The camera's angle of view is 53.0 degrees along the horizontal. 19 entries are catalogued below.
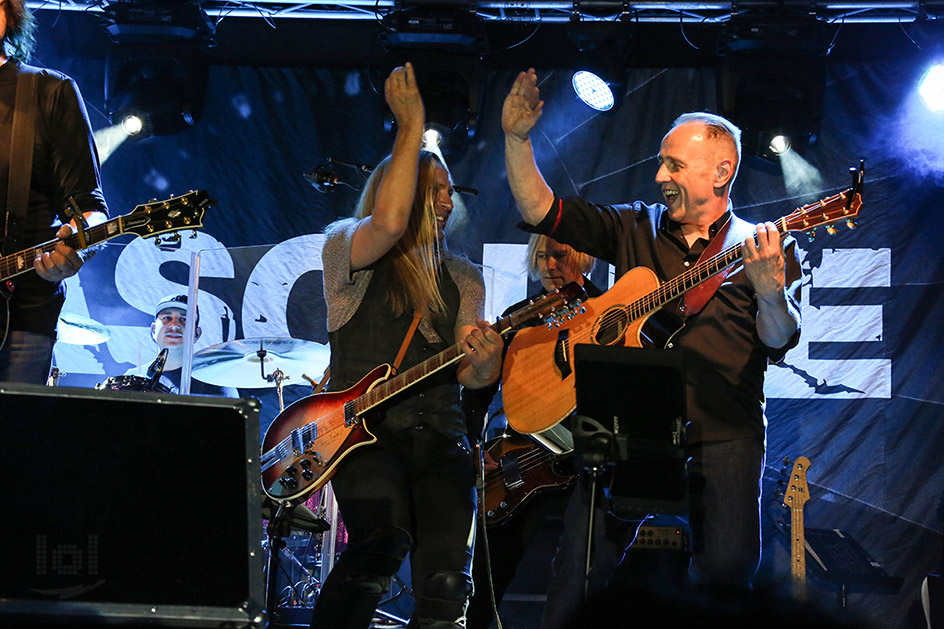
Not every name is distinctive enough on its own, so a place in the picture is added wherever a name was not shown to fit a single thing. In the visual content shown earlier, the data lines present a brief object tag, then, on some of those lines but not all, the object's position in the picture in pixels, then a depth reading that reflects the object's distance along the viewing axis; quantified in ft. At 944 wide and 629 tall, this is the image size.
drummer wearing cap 21.93
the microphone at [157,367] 20.27
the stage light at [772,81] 20.61
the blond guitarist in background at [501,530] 15.97
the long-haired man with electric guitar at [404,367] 11.50
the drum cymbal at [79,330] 20.89
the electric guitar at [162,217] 12.61
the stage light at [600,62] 21.36
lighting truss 20.80
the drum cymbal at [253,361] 19.10
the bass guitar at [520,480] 16.11
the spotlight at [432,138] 21.95
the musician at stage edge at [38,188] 11.65
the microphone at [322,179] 20.07
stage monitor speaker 7.47
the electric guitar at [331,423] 12.58
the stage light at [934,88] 21.26
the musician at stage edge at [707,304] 12.06
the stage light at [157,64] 21.67
